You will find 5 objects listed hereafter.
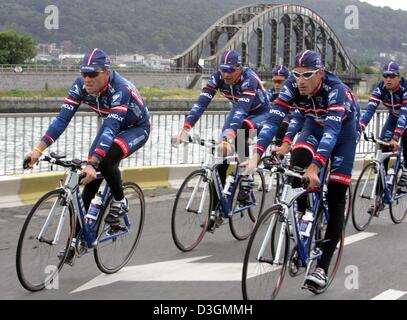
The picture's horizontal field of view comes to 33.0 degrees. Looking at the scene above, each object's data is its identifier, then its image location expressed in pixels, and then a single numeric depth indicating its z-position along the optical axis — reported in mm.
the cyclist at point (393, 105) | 9203
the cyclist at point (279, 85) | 10289
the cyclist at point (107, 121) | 5875
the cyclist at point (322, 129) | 5609
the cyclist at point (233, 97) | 7676
